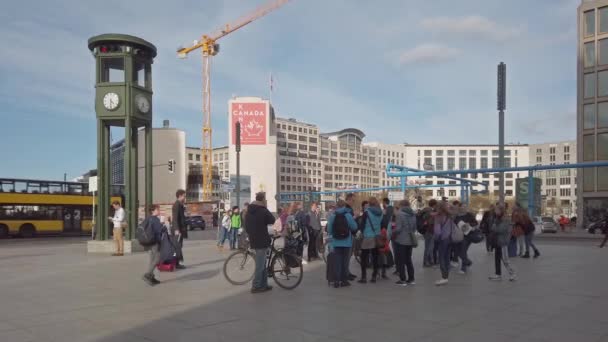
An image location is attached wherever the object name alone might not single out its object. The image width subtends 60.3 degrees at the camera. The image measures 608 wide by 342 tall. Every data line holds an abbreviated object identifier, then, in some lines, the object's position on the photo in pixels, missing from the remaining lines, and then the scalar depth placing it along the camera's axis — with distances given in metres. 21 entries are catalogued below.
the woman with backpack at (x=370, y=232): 10.27
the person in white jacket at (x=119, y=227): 15.78
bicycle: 9.67
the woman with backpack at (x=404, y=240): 9.94
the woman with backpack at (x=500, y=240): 10.26
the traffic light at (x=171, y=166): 36.61
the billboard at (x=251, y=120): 110.75
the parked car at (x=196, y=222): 49.97
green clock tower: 17.44
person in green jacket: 19.38
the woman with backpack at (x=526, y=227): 14.49
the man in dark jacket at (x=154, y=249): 10.09
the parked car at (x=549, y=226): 43.31
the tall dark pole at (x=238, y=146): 18.17
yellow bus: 31.17
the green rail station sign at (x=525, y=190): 27.11
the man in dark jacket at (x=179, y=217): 12.09
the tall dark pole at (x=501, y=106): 24.88
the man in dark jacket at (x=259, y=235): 9.21
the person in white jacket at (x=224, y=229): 19.77
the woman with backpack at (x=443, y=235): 10.09
